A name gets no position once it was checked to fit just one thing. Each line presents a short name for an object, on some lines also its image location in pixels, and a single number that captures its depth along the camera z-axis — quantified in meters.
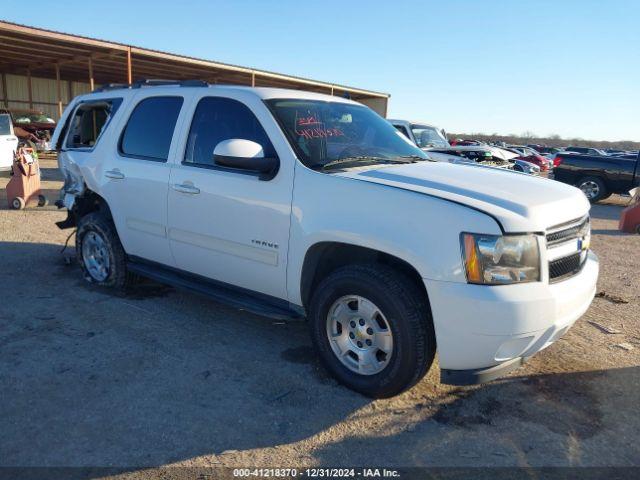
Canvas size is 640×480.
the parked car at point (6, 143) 12.84
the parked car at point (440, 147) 11.43
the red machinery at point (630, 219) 9.96
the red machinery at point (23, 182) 9.34
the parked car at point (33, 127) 21.23
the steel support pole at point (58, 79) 24.20
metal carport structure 18.98
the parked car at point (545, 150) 45.64
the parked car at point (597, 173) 14.36
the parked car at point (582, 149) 29.78
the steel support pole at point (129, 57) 18.56
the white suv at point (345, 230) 2.74
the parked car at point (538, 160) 32.38
